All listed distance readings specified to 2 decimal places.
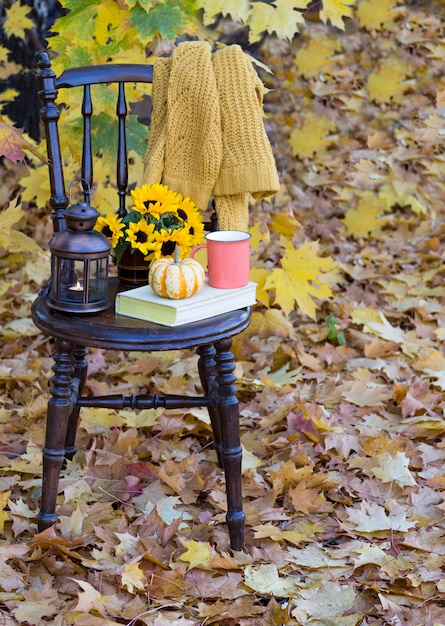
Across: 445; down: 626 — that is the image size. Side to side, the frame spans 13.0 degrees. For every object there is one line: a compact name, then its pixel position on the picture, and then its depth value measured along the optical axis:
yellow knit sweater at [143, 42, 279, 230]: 3.79
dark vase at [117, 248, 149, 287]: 3.75
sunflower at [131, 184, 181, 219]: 3.70
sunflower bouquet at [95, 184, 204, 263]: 3.70
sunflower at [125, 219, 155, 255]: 3.69
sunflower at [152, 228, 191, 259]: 3.69
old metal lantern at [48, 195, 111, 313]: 3.58
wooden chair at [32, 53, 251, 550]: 3.52
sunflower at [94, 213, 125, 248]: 3.72
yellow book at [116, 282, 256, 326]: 3.54
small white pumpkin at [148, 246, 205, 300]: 3.55
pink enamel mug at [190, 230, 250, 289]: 3.62
